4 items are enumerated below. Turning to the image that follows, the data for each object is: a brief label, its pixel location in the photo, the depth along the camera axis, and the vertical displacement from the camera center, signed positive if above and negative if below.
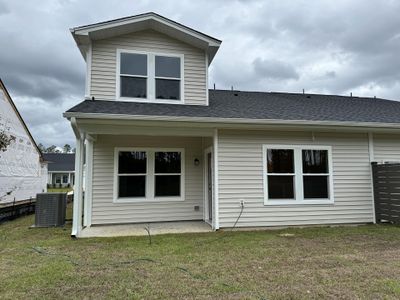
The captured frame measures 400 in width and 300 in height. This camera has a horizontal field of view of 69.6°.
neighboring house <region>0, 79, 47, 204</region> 12.45 +0.73
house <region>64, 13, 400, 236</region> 6.96 +0.79
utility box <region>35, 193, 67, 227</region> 7.86 -0.97
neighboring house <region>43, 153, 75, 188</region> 36.10 +0.63
